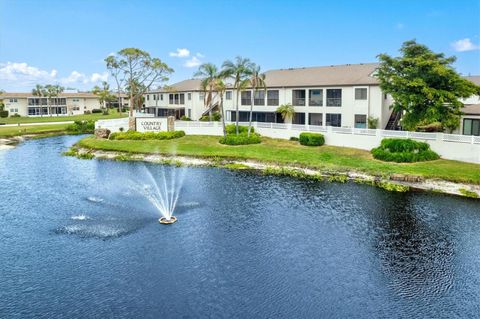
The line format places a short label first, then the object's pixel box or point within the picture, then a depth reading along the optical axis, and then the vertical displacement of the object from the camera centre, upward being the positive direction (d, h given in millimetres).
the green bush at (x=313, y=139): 46594 -2282
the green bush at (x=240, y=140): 49781 -2527
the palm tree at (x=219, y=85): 49438 +4270
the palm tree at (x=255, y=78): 50125 +5379
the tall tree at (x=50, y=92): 118875 +8352
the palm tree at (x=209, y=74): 51000 +5887
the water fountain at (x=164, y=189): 26297 -5605
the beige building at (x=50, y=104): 116806 +4969
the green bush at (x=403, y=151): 37125 -3080
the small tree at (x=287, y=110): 54438 +1286
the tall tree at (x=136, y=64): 77625 +11225
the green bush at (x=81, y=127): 75000 -1326
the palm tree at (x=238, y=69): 48781 +6160
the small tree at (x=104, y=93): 110512 +7698
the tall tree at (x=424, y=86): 37344 +3158
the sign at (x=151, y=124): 57812 -603
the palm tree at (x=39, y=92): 117250 +8199
